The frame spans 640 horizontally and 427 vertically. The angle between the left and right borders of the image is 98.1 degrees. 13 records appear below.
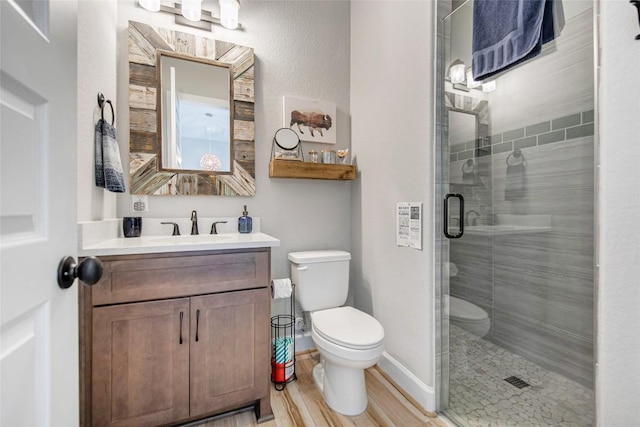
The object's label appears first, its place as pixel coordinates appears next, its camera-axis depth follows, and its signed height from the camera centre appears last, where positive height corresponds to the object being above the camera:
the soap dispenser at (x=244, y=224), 1.93 -0.10
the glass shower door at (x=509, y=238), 1.26 -0.15
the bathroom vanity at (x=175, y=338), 1.19 -0.60
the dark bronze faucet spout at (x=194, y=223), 1.82 -0.08
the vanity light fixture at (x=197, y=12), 1.74 +1.30
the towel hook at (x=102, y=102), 1.41 +0.56
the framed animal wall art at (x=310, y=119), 2.12 +0.72
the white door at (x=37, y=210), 0.43 +0.00
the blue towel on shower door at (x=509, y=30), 1.11 +0.77
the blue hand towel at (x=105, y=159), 1.38 +0.26
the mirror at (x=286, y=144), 2.04 +0.50
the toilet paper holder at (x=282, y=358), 1.73 -0.94
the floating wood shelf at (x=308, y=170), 1.97 +0.30
